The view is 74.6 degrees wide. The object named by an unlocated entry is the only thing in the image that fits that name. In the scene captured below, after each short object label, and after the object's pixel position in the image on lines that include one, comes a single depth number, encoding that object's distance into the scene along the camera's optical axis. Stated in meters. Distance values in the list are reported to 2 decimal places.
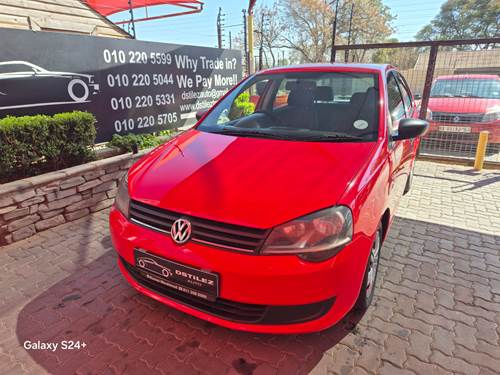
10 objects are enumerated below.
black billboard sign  4.10
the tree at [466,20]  39.40
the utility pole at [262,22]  27.37
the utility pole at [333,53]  7.03
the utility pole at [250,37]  8.68
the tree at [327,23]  27.64
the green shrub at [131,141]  4.84
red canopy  9.34
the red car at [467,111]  6.44
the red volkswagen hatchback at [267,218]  1.72
